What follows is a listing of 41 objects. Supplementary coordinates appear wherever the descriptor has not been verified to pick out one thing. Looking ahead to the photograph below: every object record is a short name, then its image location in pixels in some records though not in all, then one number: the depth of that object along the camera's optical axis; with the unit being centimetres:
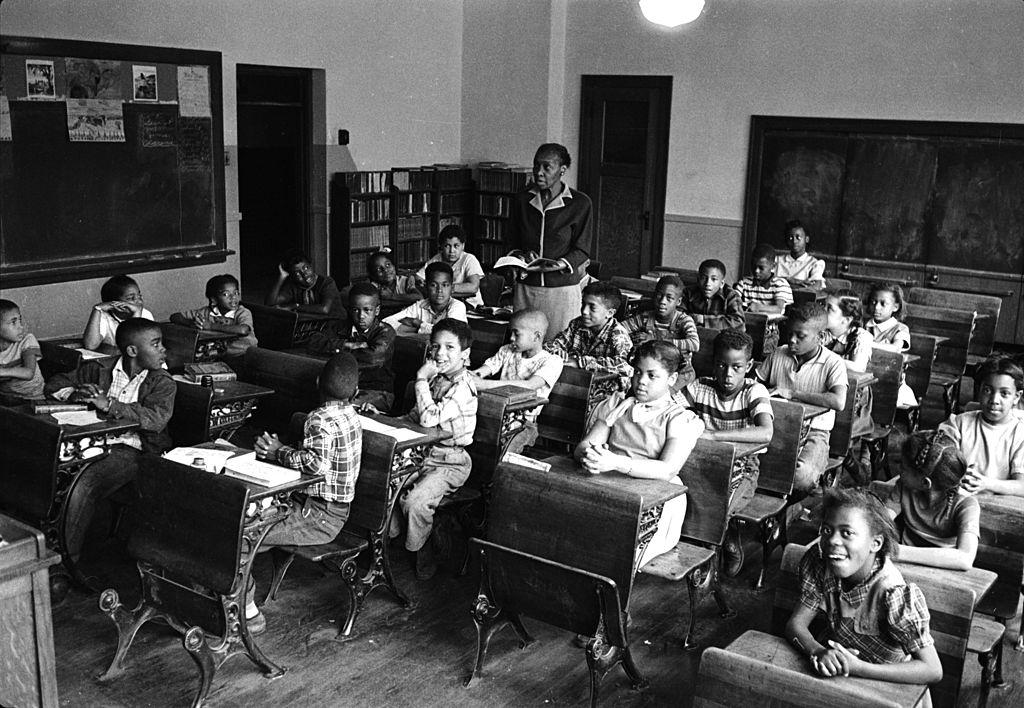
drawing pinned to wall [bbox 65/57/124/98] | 785
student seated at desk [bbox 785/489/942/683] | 262
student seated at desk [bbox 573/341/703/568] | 380
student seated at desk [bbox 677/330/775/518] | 429
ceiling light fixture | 675
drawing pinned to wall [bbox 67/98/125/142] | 790
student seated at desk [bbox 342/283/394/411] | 564
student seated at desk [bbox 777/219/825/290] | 848
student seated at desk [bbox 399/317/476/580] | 428
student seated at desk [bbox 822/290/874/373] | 539
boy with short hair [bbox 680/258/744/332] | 696
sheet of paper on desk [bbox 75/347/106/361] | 536
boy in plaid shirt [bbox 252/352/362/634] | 377
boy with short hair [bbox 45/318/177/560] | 425
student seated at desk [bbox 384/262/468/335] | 619
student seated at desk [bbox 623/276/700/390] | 612
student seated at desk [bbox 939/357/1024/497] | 398
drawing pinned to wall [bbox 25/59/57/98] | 758
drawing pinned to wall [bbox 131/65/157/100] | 827
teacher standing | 604
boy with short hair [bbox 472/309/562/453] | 498
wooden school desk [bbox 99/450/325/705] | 333
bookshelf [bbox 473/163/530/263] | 1109
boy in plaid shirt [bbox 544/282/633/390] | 550
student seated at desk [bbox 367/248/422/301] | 739
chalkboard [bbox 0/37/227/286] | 765
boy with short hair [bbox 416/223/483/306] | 771
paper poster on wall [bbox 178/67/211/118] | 865
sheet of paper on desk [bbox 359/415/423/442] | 409
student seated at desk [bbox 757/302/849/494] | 482
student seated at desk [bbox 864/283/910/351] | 611
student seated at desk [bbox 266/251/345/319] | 700
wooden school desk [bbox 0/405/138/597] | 403
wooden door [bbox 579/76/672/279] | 1077
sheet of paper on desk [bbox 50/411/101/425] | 416
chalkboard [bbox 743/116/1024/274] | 909
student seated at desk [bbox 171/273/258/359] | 612
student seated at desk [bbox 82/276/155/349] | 564
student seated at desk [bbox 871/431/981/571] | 339
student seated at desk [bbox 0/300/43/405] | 503
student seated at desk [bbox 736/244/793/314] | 755
